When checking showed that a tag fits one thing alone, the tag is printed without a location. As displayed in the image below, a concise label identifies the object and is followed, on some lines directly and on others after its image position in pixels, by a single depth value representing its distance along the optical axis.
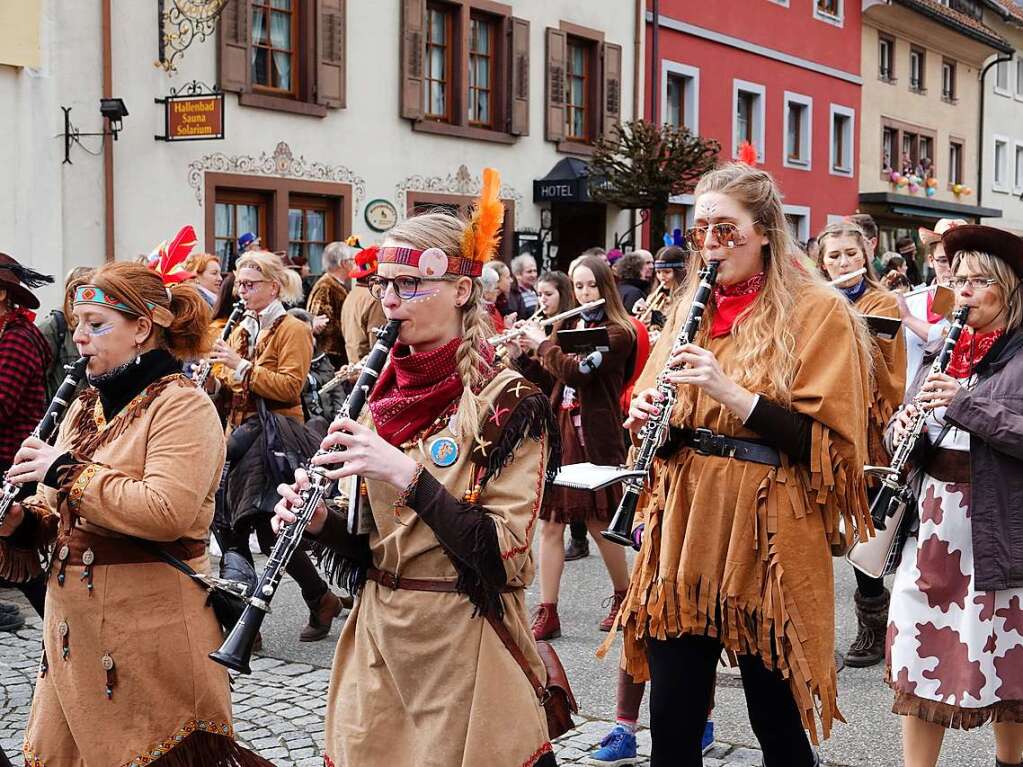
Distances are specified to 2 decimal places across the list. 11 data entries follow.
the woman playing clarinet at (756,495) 3.51
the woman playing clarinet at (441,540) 3.00
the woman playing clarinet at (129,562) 3.57
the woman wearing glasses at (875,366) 5.46
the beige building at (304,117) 12.66
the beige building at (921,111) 28.75
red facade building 22.47
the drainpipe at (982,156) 33.97
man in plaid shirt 6.34
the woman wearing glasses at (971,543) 4.02
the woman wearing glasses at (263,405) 6.45
